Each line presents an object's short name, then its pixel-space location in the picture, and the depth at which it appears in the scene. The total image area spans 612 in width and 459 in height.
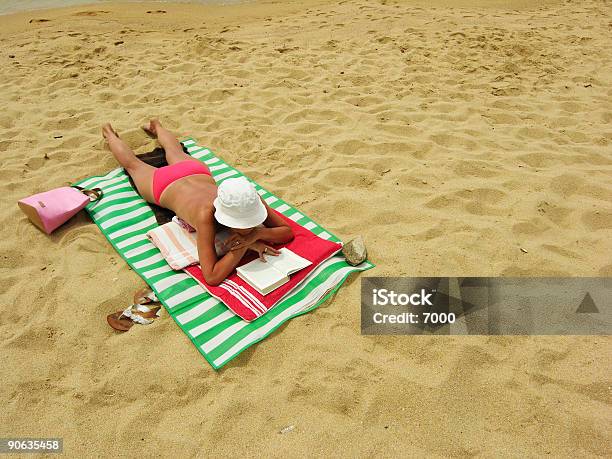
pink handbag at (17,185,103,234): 3.37
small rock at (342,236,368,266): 3.08
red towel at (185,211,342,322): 2.82
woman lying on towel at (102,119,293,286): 2.79
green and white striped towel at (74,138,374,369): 2.68
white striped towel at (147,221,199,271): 3.17
